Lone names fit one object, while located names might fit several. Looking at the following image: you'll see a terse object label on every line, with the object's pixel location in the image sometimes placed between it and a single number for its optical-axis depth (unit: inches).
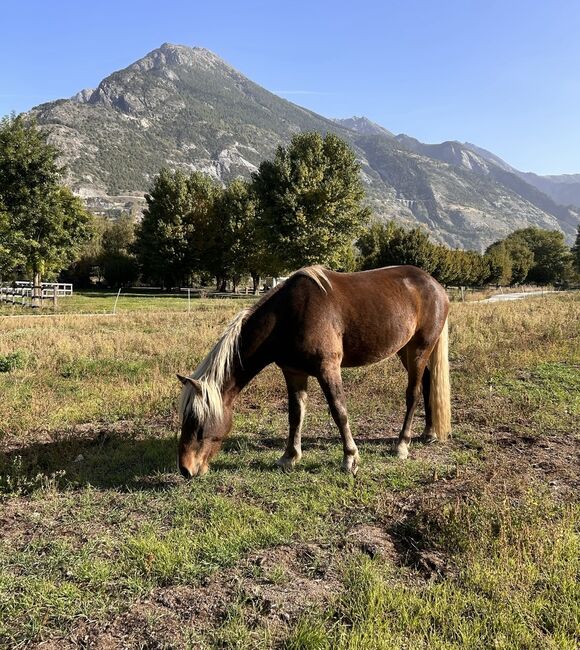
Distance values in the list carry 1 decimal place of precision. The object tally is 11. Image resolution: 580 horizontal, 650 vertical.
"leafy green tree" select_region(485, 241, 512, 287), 2746.1
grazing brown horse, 180.2
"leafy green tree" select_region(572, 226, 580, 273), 2827.5
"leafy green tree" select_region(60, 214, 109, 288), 2261.3
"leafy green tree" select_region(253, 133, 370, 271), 1275.8
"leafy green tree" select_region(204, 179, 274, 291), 1800.0
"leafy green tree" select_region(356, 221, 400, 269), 1963.2
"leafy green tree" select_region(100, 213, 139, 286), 2175.2
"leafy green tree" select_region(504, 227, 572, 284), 3373.5
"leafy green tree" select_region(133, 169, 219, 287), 1820.9
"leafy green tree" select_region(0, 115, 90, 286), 1005.8
